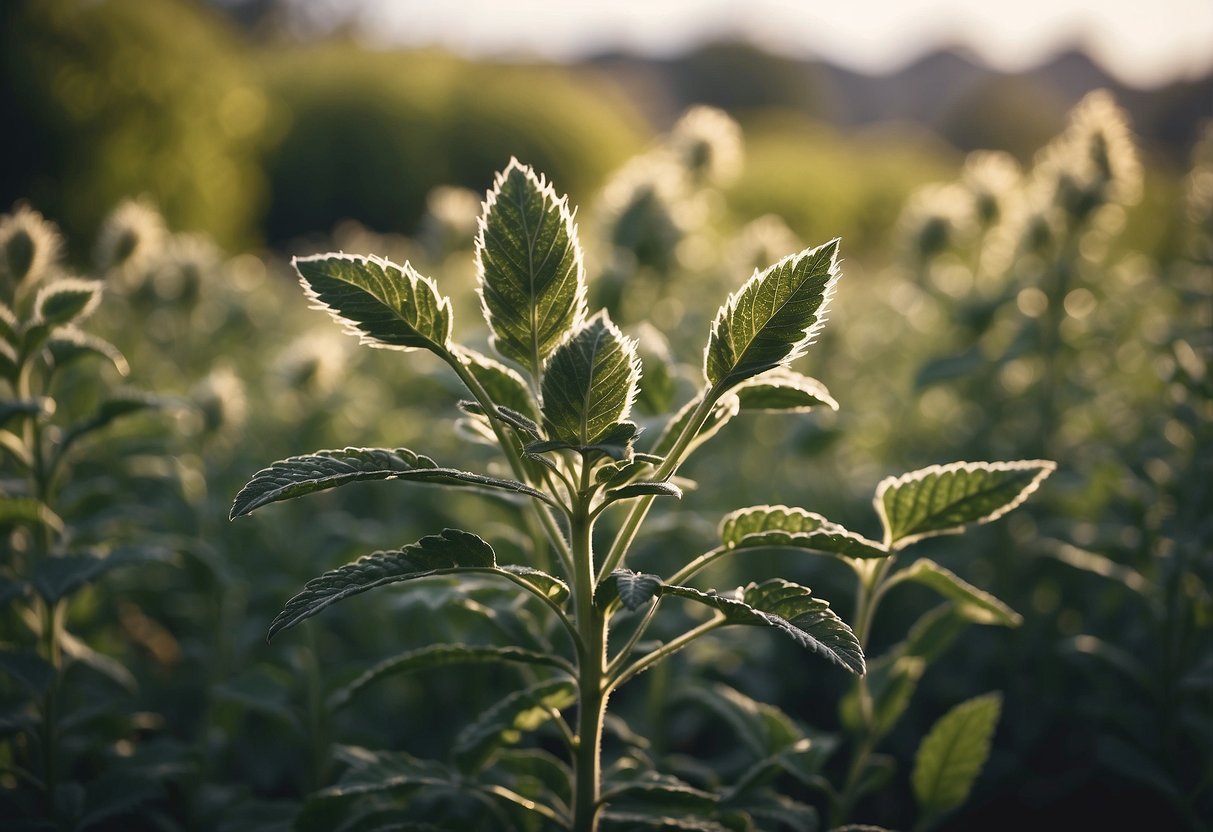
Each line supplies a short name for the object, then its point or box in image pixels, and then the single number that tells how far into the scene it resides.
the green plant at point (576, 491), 0.76
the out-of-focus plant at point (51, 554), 0.88
